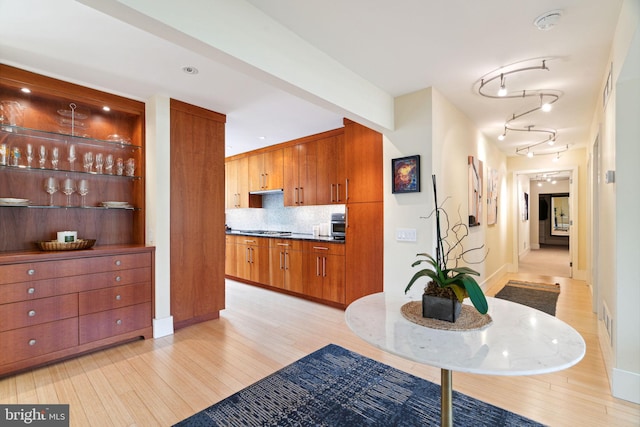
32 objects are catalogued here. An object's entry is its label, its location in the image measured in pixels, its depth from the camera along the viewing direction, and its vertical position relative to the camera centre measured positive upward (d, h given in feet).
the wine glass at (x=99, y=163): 10.02 +1.80
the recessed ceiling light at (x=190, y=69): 8.27 +4.14
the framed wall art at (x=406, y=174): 9.87 +1.33
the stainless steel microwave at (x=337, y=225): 14.86 -0.58
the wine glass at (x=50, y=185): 9.04 +0.96
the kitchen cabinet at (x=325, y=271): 13.04 -2.62
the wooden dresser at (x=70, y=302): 7.57 -2.47
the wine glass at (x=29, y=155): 8.73 +1.84
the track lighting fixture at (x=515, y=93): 8.63 +4.13
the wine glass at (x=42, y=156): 9.06 +1.85
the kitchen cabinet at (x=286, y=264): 14.66 -2.56
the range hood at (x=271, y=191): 17.24 +1.43
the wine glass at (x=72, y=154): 9.49 +2.00
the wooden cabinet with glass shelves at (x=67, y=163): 8.59 +1.73
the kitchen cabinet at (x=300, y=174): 15.14 +2.11
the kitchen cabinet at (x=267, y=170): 16.84 +2.61
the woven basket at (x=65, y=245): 8.50 -0.84
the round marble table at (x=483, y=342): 3.08 -1.56
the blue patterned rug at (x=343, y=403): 6.03 -4.20
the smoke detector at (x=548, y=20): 6.19 +4.12
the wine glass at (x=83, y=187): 9.68 +0.95
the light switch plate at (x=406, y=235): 9.94 -0.73
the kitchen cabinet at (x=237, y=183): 19.06 +2.10
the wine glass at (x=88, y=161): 9.81 +1.83
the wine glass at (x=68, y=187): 9.37 +0.94
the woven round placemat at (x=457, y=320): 4.00 -1.53
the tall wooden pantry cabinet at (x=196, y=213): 10.78 +0.08
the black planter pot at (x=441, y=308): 4.17 -1.36
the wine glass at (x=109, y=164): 10.25 +1.80
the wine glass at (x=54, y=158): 9.21 +1.83
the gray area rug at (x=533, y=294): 13.61 -4.25
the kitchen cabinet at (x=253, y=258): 16.29 -2.50
